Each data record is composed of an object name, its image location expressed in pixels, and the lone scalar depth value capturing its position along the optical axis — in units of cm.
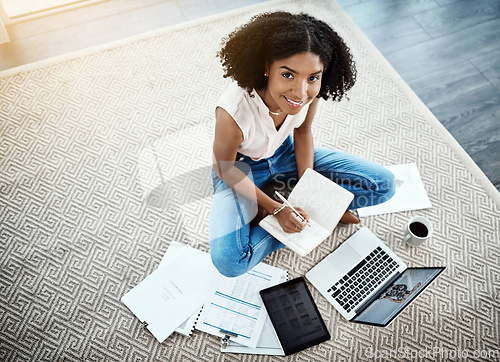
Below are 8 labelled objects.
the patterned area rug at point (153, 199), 137
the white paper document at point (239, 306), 135
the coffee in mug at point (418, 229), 147
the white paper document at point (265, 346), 132
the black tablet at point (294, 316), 133
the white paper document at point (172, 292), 137
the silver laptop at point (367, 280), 128
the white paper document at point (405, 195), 160
